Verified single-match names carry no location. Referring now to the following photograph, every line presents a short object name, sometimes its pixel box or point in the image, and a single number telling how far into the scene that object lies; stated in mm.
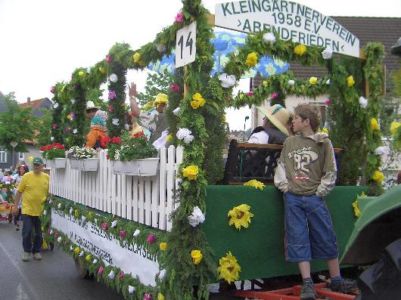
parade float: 3773
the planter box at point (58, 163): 7475
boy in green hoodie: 3986
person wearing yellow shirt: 8641
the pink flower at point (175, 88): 4230
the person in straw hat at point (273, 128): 4761
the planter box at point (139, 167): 4125
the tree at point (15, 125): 39188
